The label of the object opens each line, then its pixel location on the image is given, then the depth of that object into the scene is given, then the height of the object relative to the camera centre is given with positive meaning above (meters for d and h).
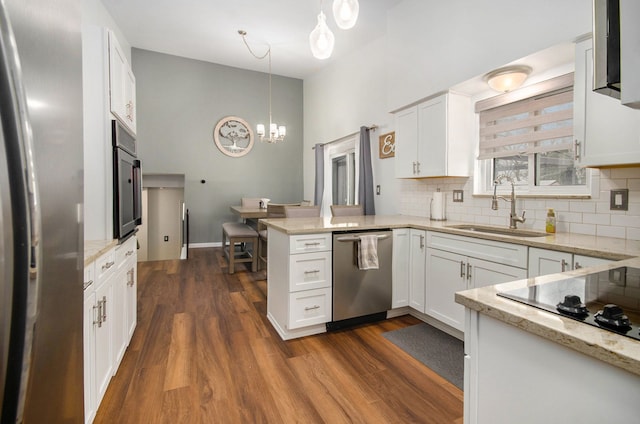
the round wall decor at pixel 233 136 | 6.07 +1.36
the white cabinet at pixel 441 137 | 2.80 +0.63
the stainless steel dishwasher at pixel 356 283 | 2.46 -0.66
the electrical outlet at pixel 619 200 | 1.88 +0.02
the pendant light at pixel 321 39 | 2.32 +1.25
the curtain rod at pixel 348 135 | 4.29 +1.11
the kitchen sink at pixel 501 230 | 2.23 -0.21
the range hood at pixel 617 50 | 0.61 +0.33
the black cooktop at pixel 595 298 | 0.61 -0.23
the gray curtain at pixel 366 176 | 4.29 +0.39
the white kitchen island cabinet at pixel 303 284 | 2.32 -0.61
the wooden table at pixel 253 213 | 4.55 -0.13
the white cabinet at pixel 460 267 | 1.94 -0.44
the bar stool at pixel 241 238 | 4.17 -0.46
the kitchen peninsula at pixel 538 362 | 0.55 -0.33
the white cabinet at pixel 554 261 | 1.57 -0.31
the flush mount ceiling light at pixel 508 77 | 2.31 +0.97
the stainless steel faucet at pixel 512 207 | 2.36 -0.03
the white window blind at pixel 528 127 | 2.25 +0.62
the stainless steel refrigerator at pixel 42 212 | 0.40 -0.01
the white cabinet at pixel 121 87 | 1.83 +0.78
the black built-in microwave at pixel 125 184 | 1.85 +0.14
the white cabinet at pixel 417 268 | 2.62 -0.55
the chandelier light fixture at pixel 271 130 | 4.71 +1.17
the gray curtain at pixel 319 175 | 5.68 +0.53
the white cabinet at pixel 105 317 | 1.35 -0.60
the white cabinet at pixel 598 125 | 1.59 +0.42
